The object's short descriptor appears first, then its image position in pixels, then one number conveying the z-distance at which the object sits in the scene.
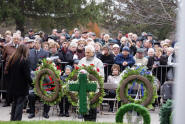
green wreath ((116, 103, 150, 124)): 12.49
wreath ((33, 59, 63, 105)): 15.57
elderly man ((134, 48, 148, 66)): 19.23
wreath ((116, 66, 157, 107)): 14.94
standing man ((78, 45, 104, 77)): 15.74
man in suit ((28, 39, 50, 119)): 19.11
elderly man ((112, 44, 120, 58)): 20.37
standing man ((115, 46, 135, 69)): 18.56
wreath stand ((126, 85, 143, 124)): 12.64
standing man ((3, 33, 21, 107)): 19.41
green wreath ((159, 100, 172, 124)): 11.79
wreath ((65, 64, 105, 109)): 14.60
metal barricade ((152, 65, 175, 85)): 18.92
